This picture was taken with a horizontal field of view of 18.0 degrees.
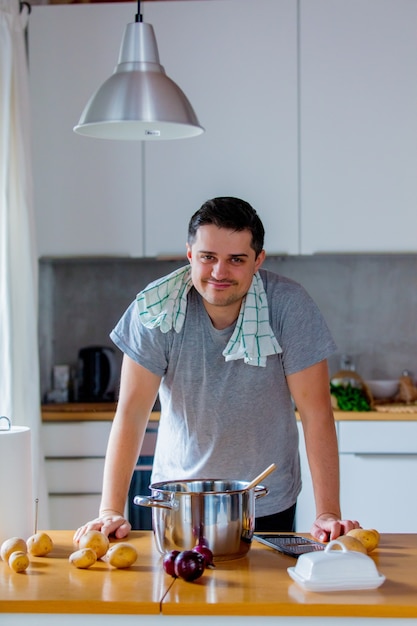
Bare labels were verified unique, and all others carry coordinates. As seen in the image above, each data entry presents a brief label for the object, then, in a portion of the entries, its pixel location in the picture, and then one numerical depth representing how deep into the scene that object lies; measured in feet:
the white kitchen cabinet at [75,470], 15.58
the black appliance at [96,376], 17.15
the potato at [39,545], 9.17
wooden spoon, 9.01
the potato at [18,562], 8.78
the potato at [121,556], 8.79
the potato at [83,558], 8.82
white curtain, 15.11
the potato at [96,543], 9.05
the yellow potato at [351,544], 8.81
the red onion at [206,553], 8.70
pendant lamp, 9.84
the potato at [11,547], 9.03
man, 10.65
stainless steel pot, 8.83
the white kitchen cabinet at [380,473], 15.15
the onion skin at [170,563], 8.55
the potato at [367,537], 9.19
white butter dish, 8.31
